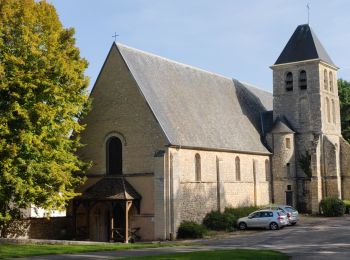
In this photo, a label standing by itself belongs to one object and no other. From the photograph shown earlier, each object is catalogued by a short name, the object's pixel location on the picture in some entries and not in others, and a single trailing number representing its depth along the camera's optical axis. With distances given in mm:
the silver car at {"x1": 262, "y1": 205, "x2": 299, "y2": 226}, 36066
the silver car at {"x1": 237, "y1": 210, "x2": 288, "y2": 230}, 34188
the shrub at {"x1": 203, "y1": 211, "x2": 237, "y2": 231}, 33906
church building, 31922
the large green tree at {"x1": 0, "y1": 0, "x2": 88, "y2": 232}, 25438
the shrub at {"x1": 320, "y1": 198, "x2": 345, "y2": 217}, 42094
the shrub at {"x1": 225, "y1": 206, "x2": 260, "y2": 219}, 35969
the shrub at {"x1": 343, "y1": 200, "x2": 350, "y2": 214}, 43594
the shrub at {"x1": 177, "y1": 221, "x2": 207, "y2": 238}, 31016
